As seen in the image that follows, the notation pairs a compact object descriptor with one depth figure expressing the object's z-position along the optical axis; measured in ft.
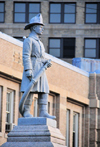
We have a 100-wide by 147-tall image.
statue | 63.31
